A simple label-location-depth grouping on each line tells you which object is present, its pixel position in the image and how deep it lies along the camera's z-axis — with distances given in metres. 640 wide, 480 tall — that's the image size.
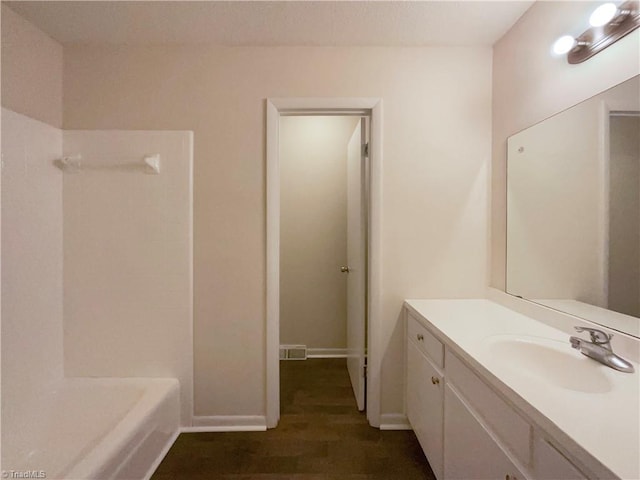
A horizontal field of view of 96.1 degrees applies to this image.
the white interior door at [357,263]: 1.93
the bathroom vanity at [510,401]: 0.64
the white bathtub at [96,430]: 1.24
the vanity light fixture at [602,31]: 1.01
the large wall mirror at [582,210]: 1.02
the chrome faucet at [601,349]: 0.94
